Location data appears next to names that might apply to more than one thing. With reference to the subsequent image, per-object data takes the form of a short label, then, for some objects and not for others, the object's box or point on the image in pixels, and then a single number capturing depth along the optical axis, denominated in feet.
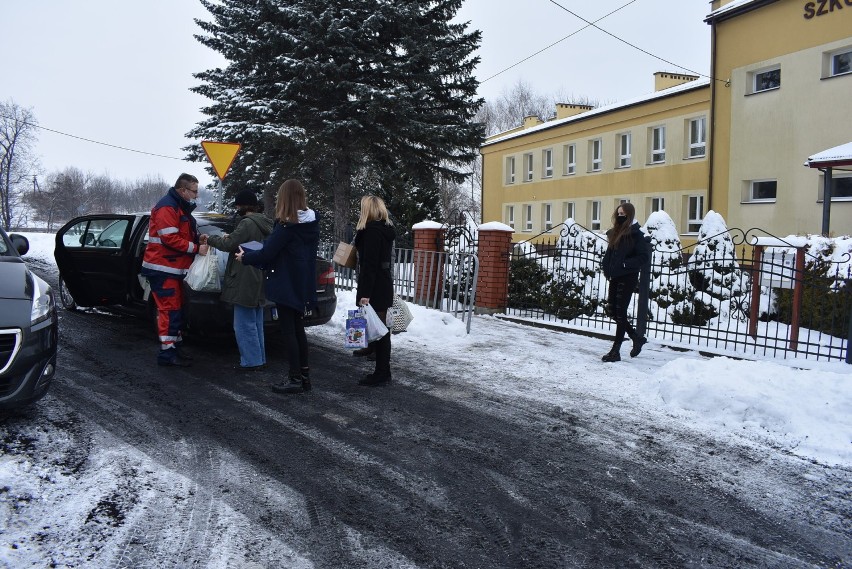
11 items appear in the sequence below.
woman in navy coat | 17.80
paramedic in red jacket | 19.93
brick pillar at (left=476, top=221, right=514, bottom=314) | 35.37
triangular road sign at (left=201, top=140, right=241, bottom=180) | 31.24
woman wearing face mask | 23.53
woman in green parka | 19.02
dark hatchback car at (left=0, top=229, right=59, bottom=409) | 13.05
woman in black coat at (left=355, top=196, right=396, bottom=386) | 18.89
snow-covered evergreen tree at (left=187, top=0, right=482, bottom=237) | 53.42
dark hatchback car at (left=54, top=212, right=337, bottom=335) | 20.88
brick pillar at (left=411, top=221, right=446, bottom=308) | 33.22
